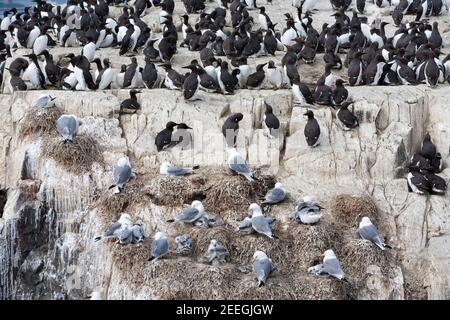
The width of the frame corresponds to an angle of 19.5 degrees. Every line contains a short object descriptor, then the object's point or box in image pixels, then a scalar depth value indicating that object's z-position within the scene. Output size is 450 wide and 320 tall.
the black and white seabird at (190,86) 23.86
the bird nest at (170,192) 21.78
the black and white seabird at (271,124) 23.14
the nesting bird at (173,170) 22.22
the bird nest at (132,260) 20.27
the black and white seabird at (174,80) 24.69
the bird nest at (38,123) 23.06
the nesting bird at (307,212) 21.22
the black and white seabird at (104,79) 24.88
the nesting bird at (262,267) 19.86
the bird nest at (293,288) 19.73
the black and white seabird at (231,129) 23.14
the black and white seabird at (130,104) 23.69
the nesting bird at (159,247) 20.28
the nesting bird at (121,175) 21.83
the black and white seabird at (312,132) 22.91
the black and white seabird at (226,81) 24.64
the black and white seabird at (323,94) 24.16
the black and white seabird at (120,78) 25.08
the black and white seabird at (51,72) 25.27
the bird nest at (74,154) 22.39
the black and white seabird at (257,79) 25.22
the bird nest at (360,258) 20.73
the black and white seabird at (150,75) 24.91
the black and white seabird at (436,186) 22.32
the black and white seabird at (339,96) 23.98
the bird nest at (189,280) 19.77
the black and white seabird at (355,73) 25.48
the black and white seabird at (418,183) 22.22
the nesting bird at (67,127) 22.50
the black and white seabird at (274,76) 25.41
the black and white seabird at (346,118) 23.38
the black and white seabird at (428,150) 23.22
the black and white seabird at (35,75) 25.17
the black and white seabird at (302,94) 24.09
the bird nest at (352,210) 21.75
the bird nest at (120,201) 21.67
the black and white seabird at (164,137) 22.95
